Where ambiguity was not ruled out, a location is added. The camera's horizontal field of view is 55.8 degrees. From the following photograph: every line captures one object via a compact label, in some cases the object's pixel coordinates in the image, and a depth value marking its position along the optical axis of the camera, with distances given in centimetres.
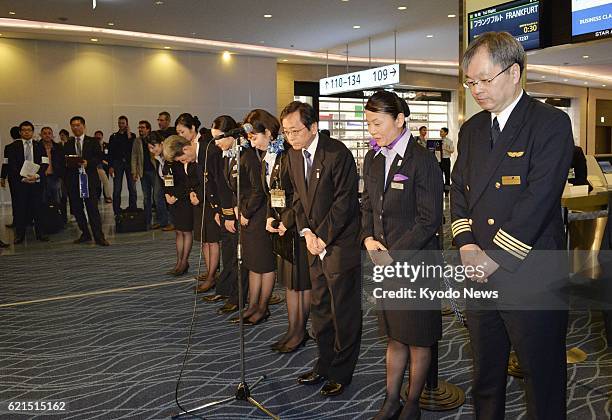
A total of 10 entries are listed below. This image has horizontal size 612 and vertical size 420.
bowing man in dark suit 300
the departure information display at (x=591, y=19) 468
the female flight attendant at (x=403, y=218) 252
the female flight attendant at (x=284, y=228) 354
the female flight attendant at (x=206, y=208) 517
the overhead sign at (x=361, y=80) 1144
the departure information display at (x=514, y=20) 505
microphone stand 292
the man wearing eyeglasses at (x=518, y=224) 195
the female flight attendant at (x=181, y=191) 538
